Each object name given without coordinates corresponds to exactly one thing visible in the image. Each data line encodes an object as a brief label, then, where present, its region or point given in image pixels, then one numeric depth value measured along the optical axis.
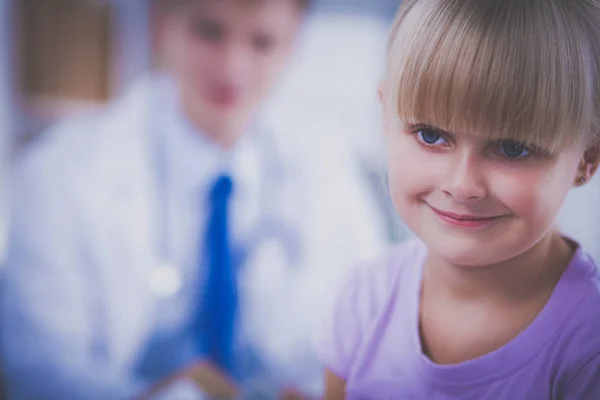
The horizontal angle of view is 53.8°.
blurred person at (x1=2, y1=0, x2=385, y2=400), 1.42
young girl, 0.70
